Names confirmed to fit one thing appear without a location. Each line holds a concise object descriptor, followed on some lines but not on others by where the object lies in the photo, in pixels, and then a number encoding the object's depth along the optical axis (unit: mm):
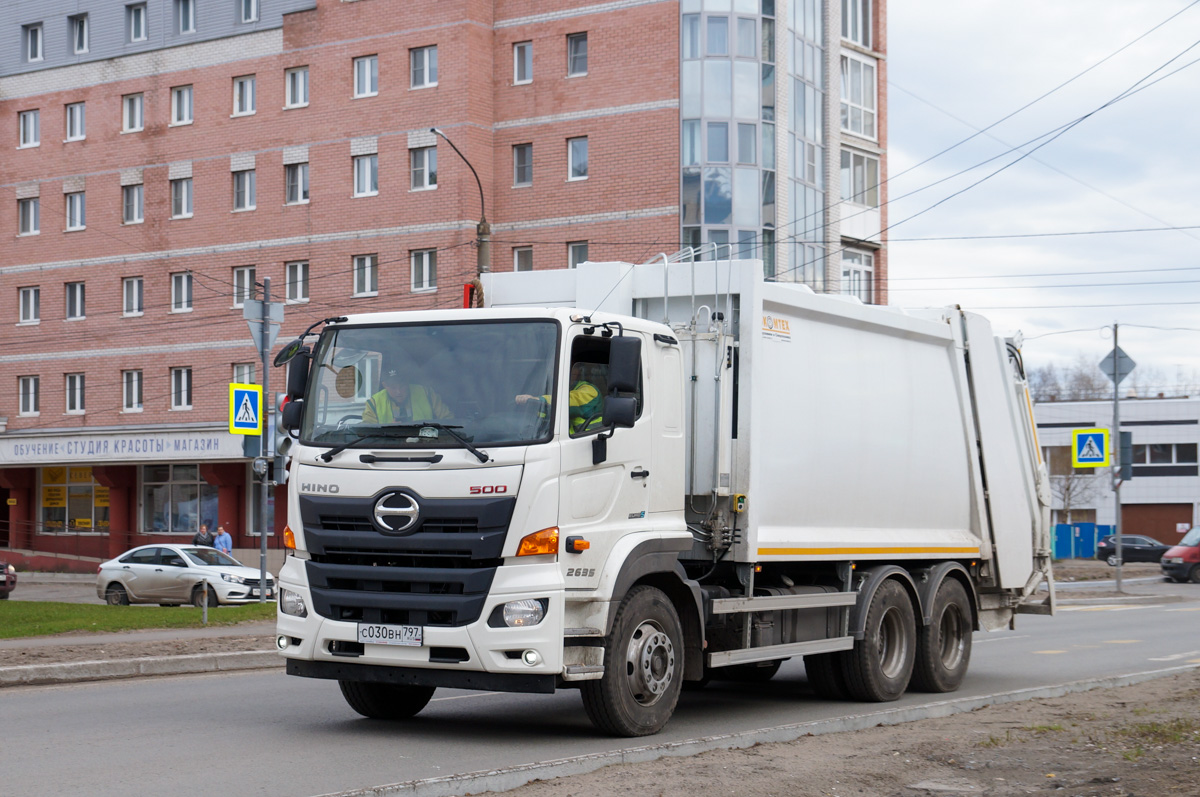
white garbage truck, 8617
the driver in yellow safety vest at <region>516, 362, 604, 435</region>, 8836
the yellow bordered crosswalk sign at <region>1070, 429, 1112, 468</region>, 29375
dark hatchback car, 58375
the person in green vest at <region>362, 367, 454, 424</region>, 8898
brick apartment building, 39688
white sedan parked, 27141
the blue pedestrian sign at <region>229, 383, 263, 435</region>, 22469
